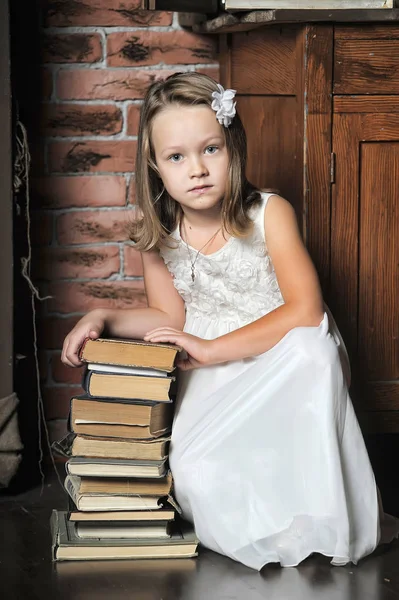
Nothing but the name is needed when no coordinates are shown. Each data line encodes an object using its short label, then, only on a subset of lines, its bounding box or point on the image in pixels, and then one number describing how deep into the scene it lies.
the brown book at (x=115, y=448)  2.83
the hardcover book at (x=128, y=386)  2.82
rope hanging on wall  3.17
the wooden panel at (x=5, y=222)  3.09
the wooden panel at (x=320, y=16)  2.94
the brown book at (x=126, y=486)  2.83
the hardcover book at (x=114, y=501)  2.82
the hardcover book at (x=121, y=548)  2.81
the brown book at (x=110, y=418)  2.82
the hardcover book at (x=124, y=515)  2.82
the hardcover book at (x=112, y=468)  2.82
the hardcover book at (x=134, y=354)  2.80
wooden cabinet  3.00
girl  2.76
